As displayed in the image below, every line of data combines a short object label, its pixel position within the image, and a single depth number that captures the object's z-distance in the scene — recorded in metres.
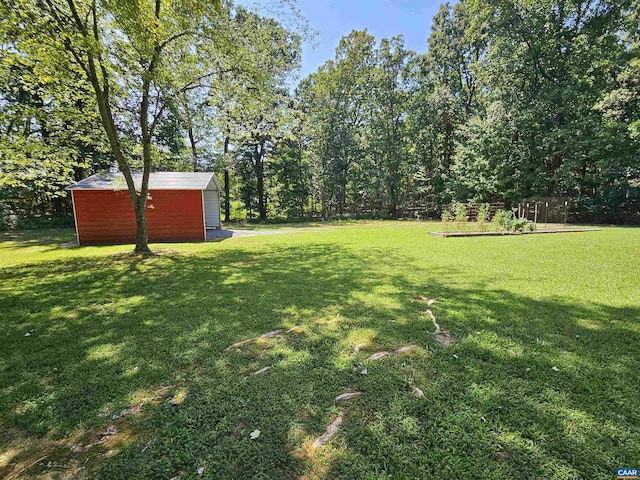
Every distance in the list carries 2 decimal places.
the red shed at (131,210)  10.77
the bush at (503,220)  11.26
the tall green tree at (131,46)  5.76
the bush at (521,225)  11.08
